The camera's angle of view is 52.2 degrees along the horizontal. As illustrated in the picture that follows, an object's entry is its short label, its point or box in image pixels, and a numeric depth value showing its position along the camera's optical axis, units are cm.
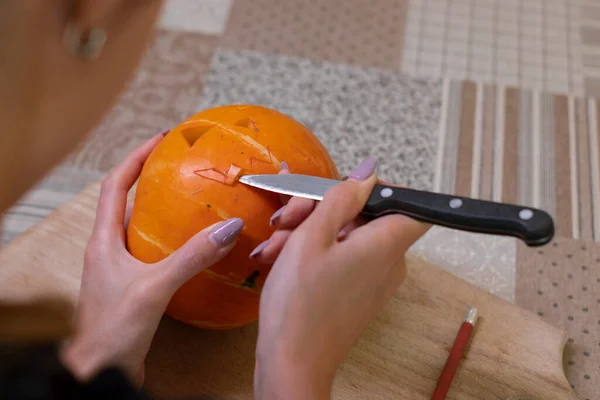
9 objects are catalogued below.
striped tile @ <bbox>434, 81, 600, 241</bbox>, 126
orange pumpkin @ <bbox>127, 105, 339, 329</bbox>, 75
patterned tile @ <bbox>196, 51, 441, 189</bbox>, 133
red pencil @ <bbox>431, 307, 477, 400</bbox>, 85
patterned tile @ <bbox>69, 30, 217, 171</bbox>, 133
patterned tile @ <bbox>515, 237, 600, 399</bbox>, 100
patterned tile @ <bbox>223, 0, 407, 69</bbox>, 154
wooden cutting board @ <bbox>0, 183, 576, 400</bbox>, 86
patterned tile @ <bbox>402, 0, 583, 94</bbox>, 150
